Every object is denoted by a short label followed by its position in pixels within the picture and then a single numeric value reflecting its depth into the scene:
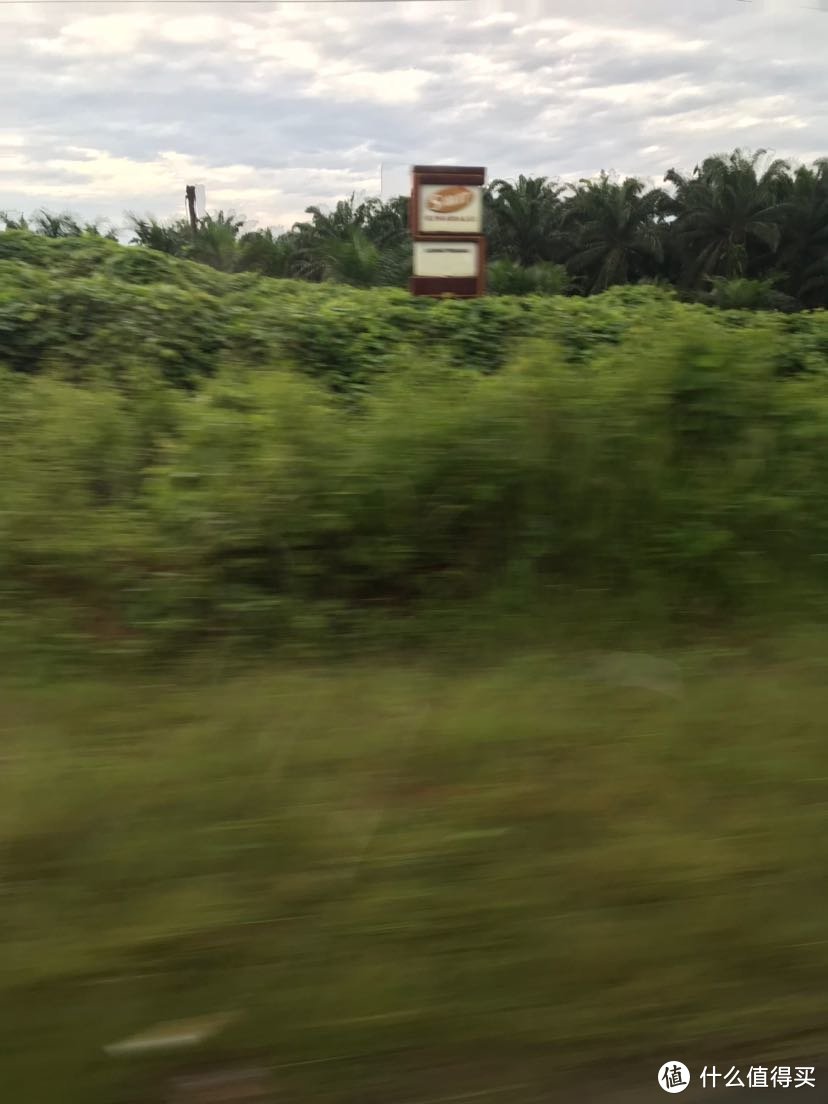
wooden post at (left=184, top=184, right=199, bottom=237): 21.20
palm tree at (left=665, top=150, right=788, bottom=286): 25.23
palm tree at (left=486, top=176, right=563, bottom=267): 24.03
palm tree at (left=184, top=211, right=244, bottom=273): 21.33
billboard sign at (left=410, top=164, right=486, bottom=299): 12.95
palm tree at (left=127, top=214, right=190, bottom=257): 21.45
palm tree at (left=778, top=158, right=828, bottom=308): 24.80
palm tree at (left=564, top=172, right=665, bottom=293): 26.06
